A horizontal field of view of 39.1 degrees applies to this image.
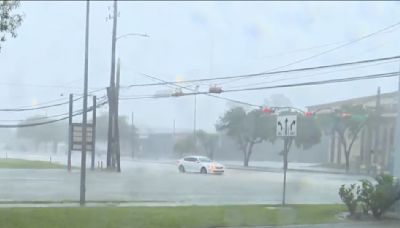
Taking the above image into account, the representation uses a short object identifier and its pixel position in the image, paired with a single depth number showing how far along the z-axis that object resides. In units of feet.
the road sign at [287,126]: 52.54
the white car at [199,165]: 107.34
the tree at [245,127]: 122.62
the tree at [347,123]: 137.49
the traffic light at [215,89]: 82.84
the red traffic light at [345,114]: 136.26
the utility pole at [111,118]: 112.68
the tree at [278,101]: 100.46
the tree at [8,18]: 34.09
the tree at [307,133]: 126.41
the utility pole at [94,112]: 97.84
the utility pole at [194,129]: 90.36
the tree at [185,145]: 107.25
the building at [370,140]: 116.57
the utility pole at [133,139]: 104.24
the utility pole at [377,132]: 120.63
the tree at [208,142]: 119.34
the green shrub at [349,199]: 46.37
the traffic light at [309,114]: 111.57
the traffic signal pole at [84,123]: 49.39
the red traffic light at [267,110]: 102.06
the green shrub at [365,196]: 46.03
